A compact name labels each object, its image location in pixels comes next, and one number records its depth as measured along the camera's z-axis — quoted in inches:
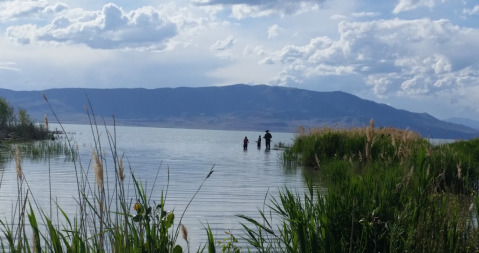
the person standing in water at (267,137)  1937.7
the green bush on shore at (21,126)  2034.9
